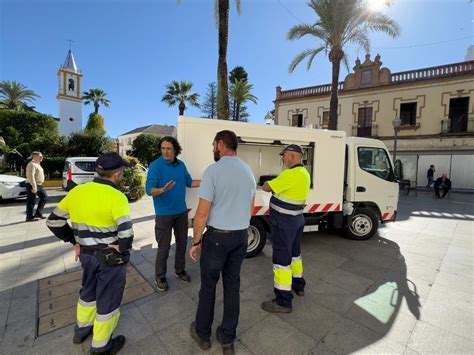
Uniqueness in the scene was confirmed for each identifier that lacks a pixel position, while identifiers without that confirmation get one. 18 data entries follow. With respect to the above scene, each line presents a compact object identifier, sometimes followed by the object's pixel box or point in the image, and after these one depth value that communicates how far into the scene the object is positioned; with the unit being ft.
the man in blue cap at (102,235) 5.97
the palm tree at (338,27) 35.40
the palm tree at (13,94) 91.35
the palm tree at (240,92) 74.03
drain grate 8.05
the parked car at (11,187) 26.90
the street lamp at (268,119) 17.69
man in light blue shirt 6.42
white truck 12.01
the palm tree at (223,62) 26.30
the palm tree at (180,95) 83.20
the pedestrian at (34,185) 19.43
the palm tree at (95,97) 113.29
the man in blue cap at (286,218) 8.75
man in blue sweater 9.72
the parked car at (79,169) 33.17
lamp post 39.66
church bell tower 109.50
